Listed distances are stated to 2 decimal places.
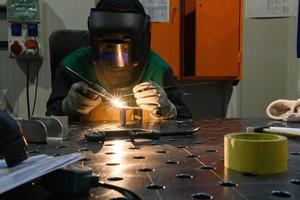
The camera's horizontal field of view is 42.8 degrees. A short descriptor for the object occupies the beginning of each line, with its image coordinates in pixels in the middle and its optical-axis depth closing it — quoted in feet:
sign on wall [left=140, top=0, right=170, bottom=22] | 8.33
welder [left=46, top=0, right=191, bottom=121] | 4.43
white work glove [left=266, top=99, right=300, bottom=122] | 4.74
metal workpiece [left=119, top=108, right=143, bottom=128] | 4.32
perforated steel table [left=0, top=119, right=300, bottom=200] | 1.71
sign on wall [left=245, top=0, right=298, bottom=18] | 8.54
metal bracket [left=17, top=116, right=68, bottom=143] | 3.15
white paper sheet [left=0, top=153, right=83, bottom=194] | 1.54
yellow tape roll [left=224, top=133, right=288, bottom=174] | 2.01
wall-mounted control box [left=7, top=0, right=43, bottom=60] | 7.62
